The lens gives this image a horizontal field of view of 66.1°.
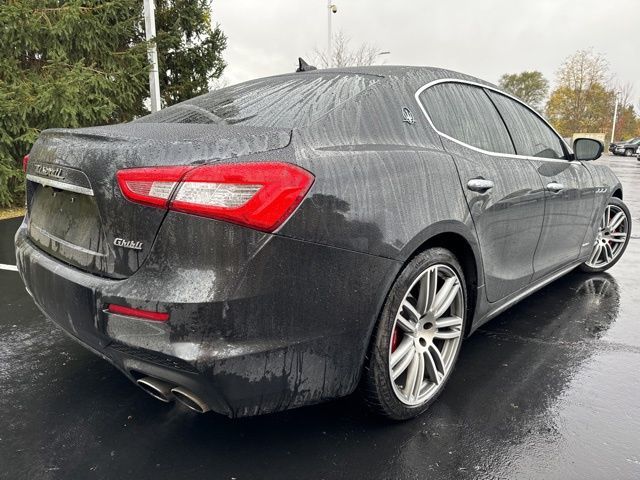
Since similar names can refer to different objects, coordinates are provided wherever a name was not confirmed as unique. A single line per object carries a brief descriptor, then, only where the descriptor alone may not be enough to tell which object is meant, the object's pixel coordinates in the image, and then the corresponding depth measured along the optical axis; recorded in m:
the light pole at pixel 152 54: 9.15
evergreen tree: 7.79
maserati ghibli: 1.57
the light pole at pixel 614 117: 48.59
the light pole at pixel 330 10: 23.69
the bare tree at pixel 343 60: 28.44
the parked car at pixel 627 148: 37.88
